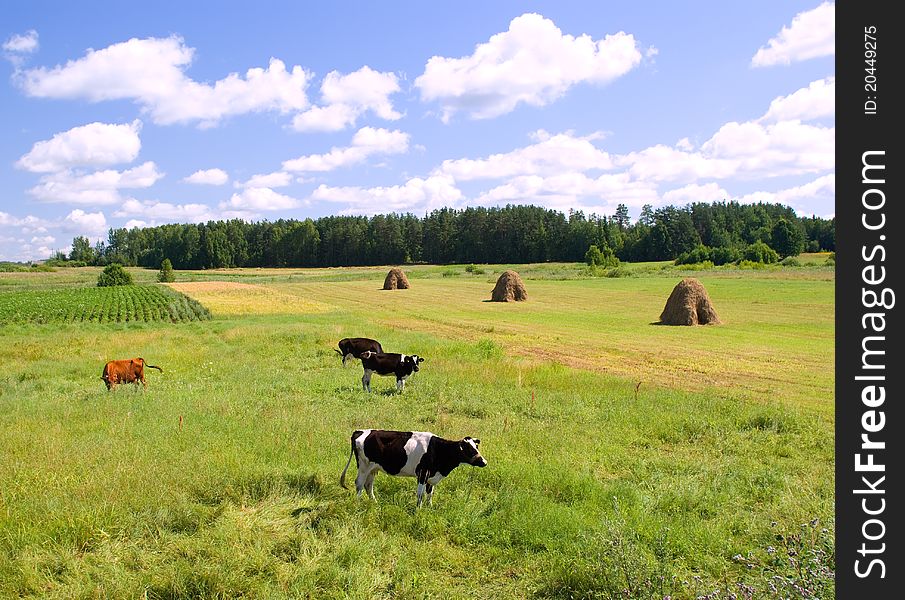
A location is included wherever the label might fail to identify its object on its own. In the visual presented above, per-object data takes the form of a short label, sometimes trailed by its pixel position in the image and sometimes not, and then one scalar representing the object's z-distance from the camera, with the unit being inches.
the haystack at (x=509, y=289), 2015.3
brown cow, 601.3
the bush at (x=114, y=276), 3181.6
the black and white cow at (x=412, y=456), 312.3
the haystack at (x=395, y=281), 2699.6
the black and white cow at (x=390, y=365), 617.3
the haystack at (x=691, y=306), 1355.8
